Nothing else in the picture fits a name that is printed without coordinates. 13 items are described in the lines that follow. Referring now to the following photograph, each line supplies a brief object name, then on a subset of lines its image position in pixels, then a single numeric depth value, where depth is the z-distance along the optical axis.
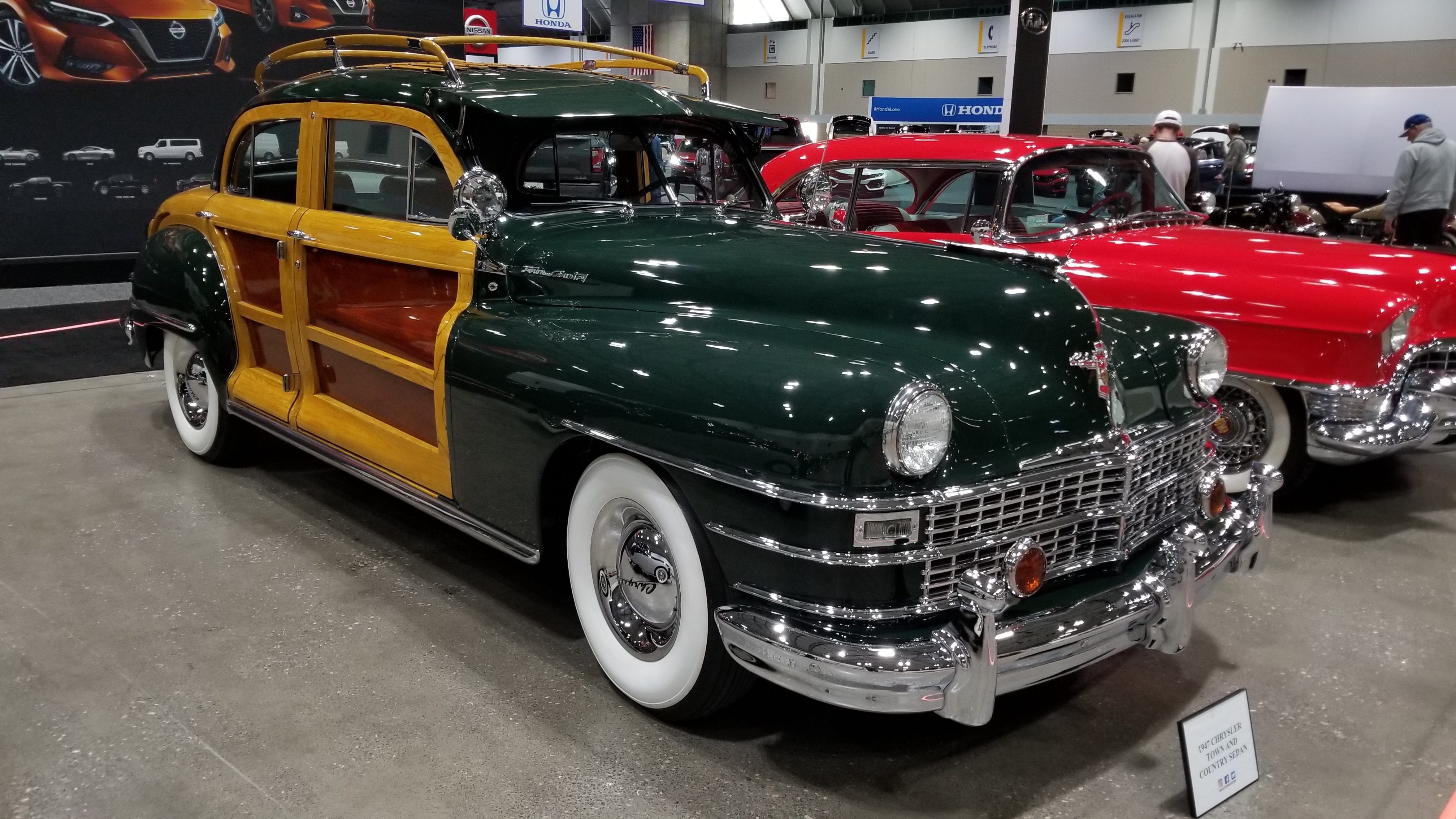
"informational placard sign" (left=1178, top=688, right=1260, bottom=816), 2.43
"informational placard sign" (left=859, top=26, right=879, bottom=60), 24.75
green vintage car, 2.30
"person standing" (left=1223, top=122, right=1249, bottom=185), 13.03
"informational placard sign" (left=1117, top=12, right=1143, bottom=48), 20.64
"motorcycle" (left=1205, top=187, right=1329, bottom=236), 12.73
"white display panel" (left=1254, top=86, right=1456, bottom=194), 13.87
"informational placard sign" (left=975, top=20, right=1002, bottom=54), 22.67
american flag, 23.12
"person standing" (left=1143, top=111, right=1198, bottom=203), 7.91
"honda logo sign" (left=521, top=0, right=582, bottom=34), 11.37
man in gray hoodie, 8.91
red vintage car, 4.20
